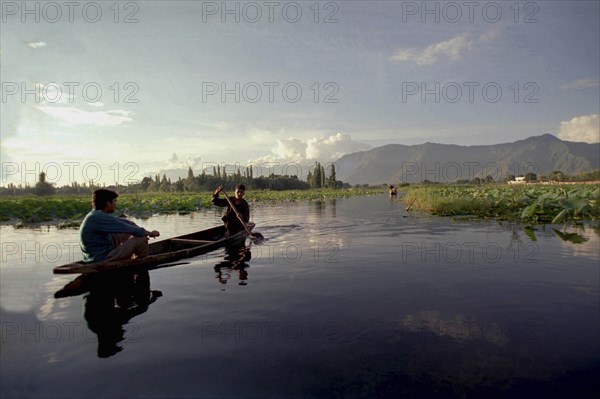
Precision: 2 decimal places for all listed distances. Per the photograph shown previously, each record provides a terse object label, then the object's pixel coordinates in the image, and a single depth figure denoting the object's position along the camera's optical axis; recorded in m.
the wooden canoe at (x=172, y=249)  6.12
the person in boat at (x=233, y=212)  12.67
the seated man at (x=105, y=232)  6.27
